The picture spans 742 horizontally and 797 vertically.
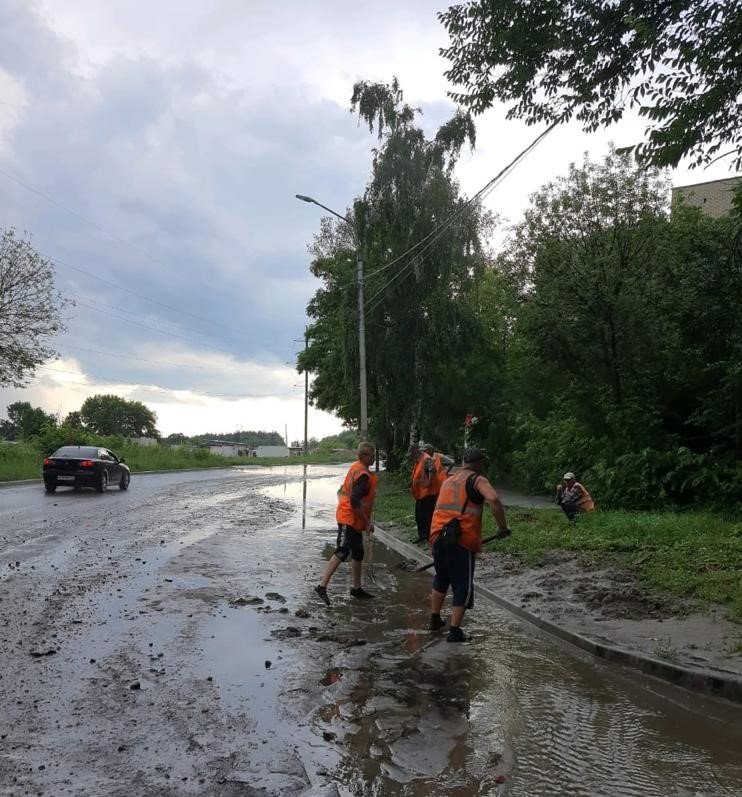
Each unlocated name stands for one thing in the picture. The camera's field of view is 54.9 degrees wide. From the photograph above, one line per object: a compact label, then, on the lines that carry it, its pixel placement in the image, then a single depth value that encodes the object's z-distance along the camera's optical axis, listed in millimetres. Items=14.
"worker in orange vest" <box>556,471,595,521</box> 14089
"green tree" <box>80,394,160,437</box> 116500
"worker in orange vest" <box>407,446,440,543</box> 11445
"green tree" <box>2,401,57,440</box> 87750
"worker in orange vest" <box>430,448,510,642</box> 6422
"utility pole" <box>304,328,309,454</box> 44175
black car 21156
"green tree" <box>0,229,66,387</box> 28391
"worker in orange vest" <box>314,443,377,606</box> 7855
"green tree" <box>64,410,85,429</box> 101531
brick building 31192
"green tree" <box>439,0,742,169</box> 7215
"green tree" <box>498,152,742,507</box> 14859
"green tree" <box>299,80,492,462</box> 27609
